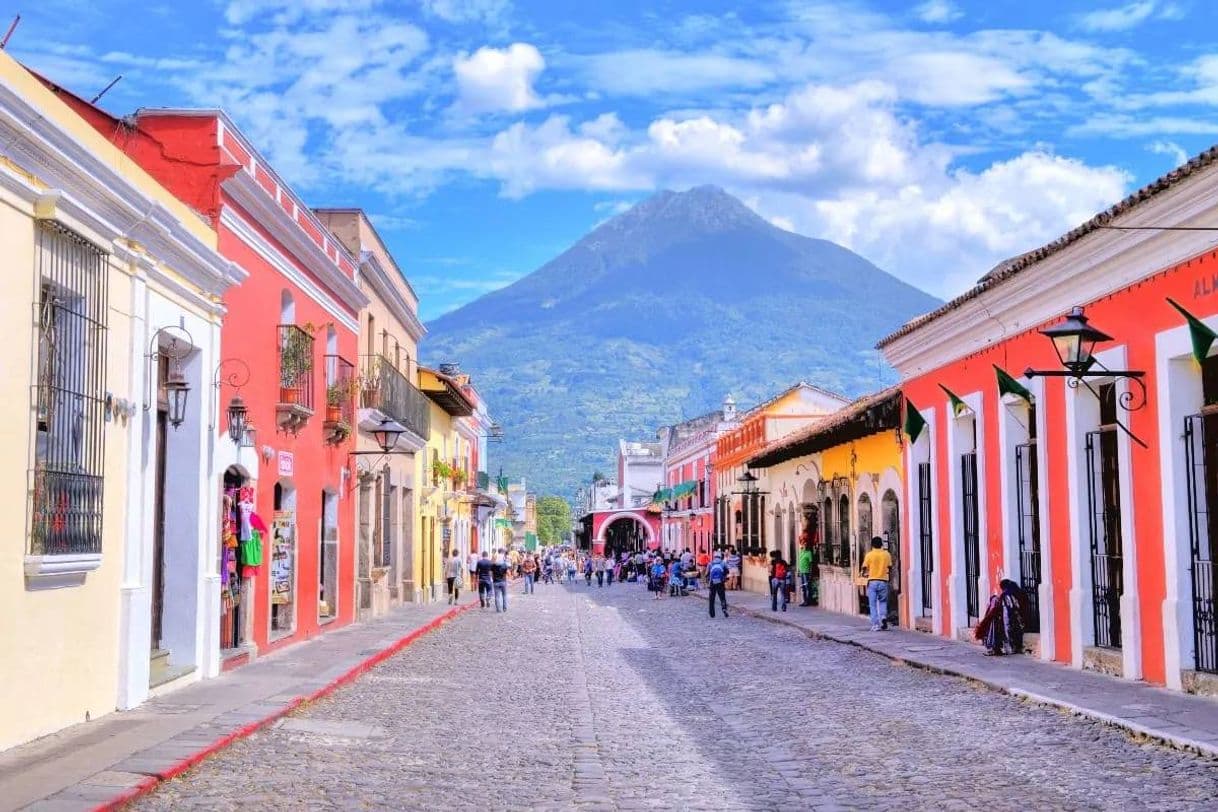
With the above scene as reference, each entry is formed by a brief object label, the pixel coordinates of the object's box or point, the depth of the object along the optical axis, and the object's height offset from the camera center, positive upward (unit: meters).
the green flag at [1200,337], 11.11 +1.45
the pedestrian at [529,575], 43.62 -1.52
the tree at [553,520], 146.50 +0.71
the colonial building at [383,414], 23.48 +2.05
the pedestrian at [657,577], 39.19 -1.48
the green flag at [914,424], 20.14 +1.42
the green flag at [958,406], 18.03 +1.50
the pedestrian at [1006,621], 15.87 -1.17
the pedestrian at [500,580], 30.22 -1.16
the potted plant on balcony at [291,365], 16.92 +2.03
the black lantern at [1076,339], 12.30 +1.61
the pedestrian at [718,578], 27.05 -1.05
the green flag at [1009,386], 15.39 +1.50
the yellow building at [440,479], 33.28 +1.28
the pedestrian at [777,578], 27.67 -1.11
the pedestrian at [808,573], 29.17 -1.06
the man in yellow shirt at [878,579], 20.77 -0.87
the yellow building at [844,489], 23.00 +0.66
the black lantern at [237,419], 14.14 +1.16
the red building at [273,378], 14.06 +1.88
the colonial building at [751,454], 38.06 +1.94
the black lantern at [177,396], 12.31 +1.24
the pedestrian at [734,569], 39.53 -1.30
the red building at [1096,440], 11.91 +0.83
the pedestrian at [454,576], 32.44 -1.13
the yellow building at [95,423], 8.77 +0.84
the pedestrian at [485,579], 30.33 -1.14
